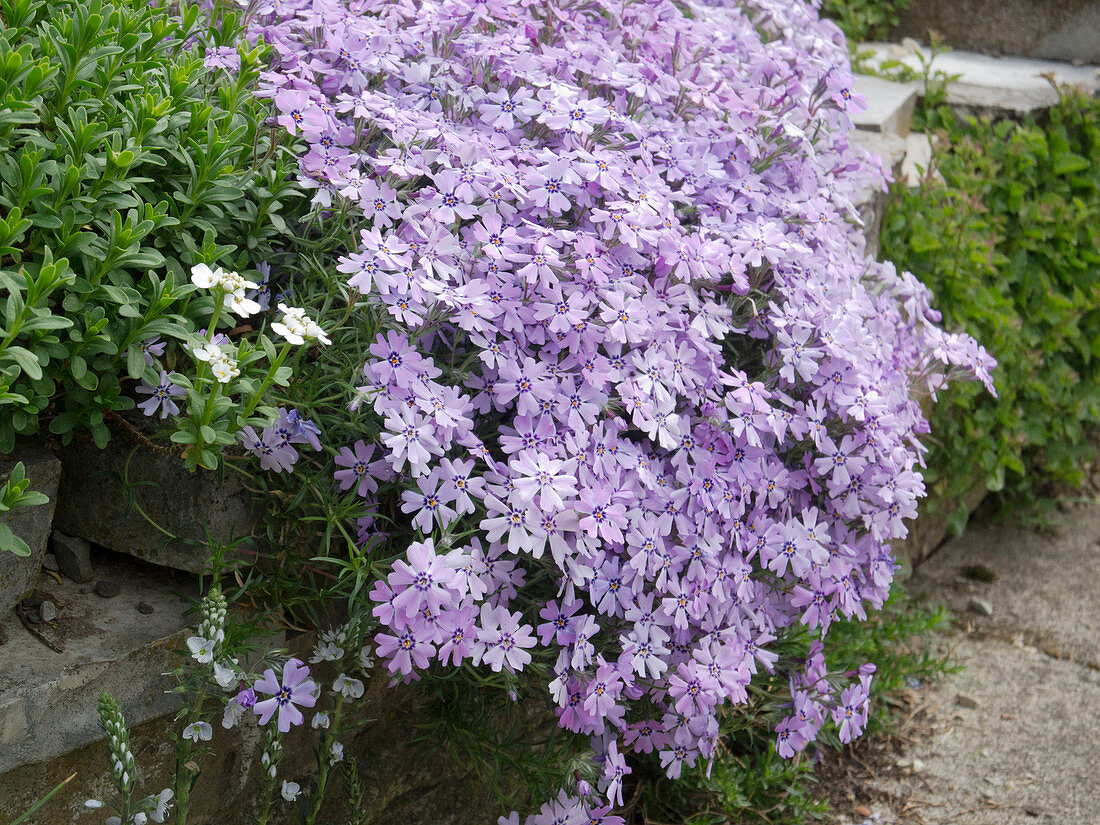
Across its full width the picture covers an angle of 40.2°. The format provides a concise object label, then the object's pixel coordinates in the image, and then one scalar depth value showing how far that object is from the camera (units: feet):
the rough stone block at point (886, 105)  3.14
